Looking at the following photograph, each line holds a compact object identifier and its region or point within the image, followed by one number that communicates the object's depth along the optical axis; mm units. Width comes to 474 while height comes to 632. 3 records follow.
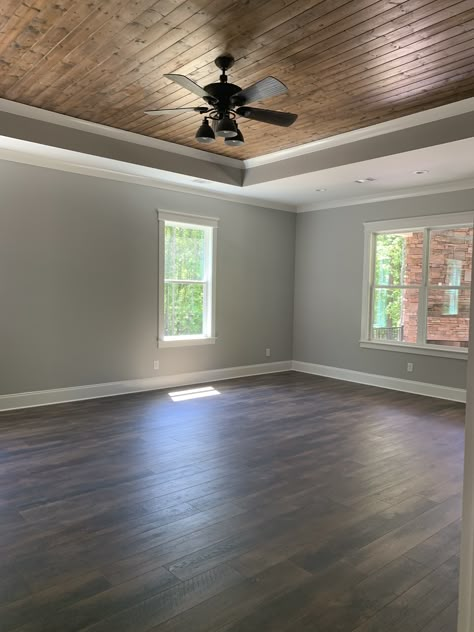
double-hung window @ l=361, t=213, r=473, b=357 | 5984
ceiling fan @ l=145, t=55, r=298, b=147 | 3154
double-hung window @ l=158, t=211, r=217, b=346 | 6285
